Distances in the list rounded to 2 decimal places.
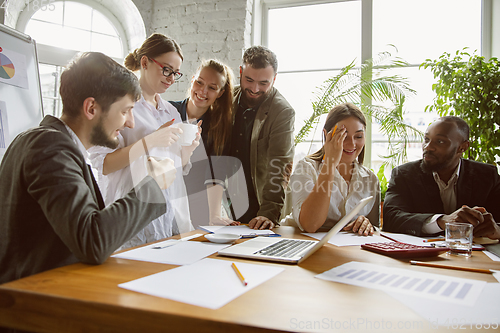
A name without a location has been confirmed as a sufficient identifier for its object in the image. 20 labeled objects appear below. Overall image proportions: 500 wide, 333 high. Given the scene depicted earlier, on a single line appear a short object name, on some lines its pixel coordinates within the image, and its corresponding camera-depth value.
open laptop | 0.87
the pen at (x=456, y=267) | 0.82
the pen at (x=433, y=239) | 1.25
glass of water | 1.03
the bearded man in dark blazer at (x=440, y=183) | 1.71
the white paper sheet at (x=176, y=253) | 0.85
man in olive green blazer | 1.79
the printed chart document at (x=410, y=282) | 0.62
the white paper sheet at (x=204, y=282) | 0.57
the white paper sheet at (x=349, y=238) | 1.16
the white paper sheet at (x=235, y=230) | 1.30
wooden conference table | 0.49
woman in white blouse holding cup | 1.32
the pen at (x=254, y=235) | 1.20
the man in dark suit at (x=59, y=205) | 0.75
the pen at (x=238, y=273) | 0.65
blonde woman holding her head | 1.45
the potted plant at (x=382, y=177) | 2.88
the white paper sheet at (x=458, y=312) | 0.50
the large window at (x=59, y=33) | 2.89
